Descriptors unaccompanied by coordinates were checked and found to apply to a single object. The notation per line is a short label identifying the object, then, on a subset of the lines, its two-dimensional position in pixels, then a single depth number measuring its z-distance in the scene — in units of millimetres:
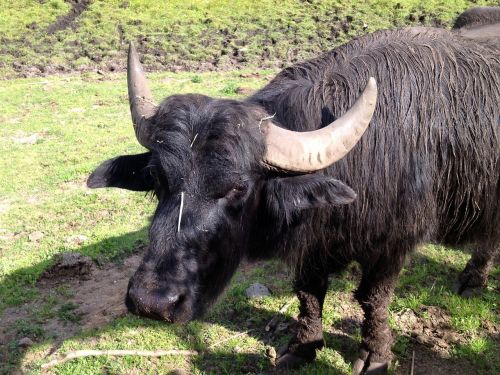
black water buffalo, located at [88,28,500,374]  2594
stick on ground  3863
